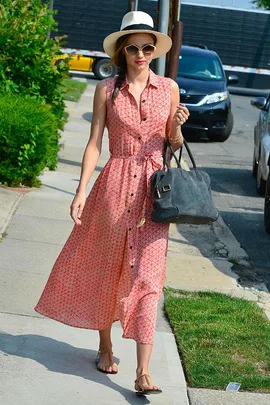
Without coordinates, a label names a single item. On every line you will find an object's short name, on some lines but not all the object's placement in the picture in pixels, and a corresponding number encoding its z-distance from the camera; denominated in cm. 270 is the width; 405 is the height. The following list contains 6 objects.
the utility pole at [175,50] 940
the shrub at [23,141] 1002
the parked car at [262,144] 1216
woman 470
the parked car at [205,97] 1870
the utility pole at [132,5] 1530
